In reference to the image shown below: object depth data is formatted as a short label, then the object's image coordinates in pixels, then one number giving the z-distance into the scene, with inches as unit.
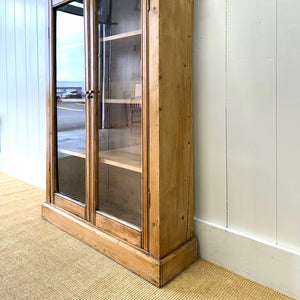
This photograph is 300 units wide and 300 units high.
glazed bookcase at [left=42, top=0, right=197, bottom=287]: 48.5
